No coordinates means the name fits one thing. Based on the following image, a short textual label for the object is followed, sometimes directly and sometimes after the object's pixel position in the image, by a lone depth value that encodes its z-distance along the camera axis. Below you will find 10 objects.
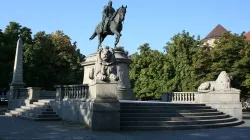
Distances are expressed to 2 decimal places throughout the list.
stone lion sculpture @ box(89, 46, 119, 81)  12.76
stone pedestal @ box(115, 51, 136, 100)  21.12
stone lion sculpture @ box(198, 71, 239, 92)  18.75
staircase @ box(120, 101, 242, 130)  13.10
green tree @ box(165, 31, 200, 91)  36.31
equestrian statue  21.19
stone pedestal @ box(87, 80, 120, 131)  12.19
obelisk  26.38
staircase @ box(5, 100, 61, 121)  16.75
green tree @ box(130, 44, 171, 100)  39.41
